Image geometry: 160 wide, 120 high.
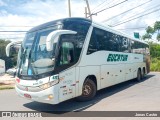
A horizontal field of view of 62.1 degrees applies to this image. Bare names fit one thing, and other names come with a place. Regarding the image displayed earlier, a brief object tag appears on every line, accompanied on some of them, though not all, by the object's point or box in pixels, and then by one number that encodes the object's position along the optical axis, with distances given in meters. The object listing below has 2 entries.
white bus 4.38
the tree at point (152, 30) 42.27
